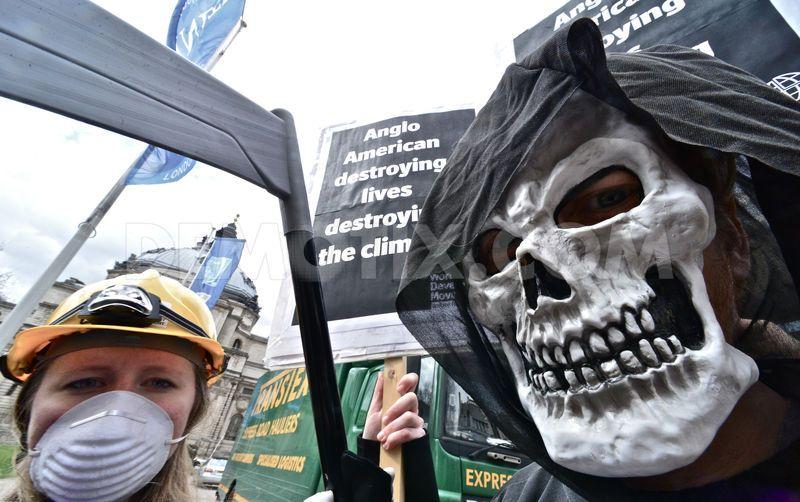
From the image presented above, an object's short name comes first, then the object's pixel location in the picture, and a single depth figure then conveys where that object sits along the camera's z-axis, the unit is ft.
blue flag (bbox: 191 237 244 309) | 25.67
